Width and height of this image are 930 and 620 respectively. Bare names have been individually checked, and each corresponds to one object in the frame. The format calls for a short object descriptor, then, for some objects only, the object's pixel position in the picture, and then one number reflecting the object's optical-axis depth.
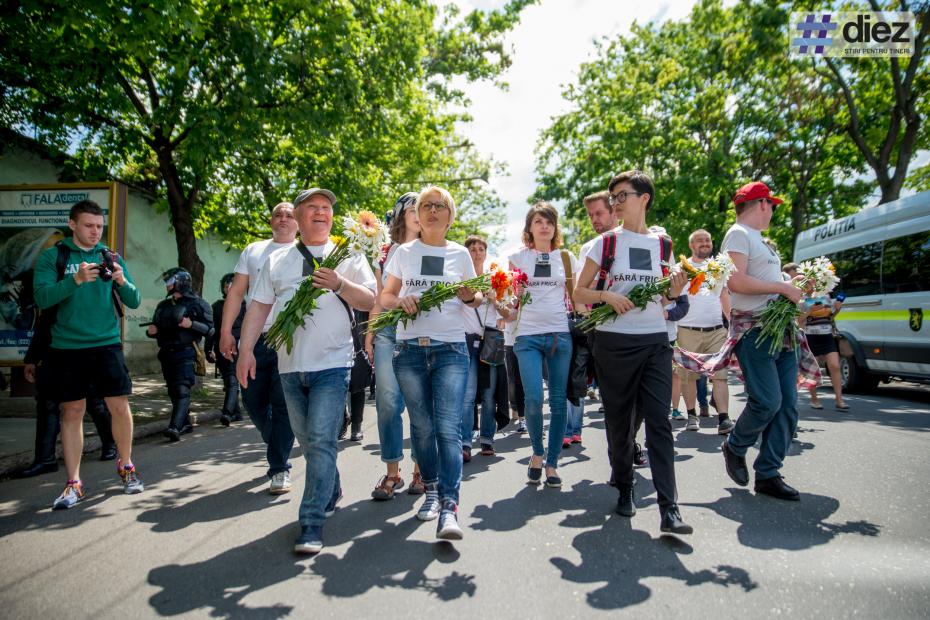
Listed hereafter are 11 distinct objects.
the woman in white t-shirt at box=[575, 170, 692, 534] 3.87
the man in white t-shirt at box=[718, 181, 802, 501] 4.48
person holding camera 4.62
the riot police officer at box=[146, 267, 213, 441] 7.20
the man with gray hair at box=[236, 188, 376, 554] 3.62
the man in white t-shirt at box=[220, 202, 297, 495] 4.68
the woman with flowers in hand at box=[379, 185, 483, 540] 3.83
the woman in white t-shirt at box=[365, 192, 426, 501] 4.67
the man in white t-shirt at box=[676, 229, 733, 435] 7.55
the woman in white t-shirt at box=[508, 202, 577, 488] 4.90
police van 9.28
